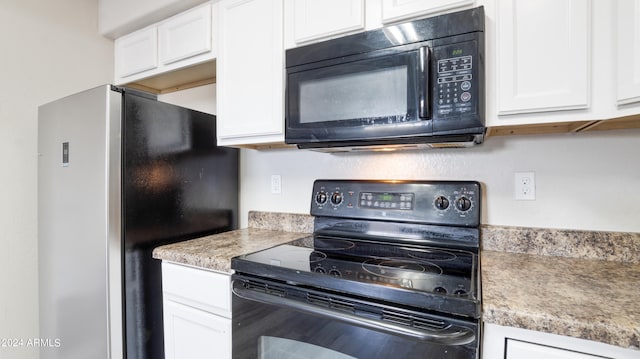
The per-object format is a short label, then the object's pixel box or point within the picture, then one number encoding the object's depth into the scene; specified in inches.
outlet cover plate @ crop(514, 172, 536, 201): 48.0
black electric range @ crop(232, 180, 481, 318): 32.2
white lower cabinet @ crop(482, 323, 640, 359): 25.9
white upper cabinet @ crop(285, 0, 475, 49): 42.4
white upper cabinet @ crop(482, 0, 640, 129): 33.0
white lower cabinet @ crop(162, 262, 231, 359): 44.6
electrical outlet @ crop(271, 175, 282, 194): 70.0
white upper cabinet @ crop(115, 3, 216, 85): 61.6
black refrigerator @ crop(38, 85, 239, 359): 49.7
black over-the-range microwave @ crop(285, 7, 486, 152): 39.1
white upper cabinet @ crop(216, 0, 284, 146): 53.2
